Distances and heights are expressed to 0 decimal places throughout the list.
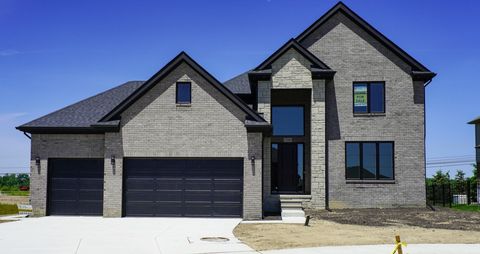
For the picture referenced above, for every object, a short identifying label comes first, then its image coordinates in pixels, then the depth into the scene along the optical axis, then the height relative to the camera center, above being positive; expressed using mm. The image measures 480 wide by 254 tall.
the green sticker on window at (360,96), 26703 +3051
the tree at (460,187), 42491 -2595
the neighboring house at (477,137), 47419 +1748
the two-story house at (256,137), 22078 +774
